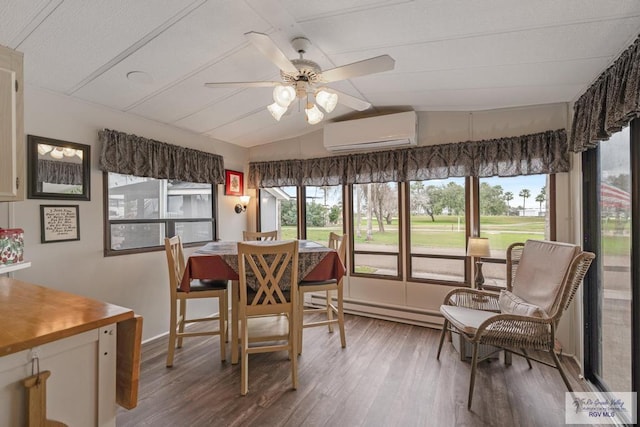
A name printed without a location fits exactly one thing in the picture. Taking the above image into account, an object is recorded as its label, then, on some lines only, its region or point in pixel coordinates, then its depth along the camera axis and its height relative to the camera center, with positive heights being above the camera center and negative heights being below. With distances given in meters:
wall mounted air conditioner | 3.36 +0.94
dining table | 2.55 -0.47
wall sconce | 4.38 +0.14
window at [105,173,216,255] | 2.97 +0.03
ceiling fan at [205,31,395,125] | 1.72 +0.87
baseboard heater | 3.48 -1.23
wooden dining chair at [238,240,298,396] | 2.25 -0.62
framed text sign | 2.41 -0.06
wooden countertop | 0.92 -0.37
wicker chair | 2.07 -0.72
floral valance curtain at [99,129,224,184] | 2.80 +0.59
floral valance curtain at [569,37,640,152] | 1.57 +0.66
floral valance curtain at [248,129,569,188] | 2.92 +0.57
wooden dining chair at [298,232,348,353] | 2.74 -0.73
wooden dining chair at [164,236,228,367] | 2.63 -0.71
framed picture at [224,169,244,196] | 4.21 +0.44
